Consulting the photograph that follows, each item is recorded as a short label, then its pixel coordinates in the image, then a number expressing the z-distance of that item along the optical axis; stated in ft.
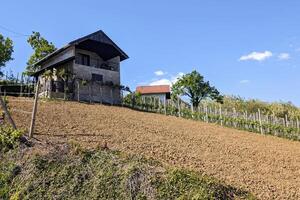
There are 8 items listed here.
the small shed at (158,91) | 108.35
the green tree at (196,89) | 91.59
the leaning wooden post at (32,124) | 26.31
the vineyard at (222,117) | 61.76
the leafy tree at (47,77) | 56.88
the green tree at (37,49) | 77.76
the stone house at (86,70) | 58.38
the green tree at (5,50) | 76.42
